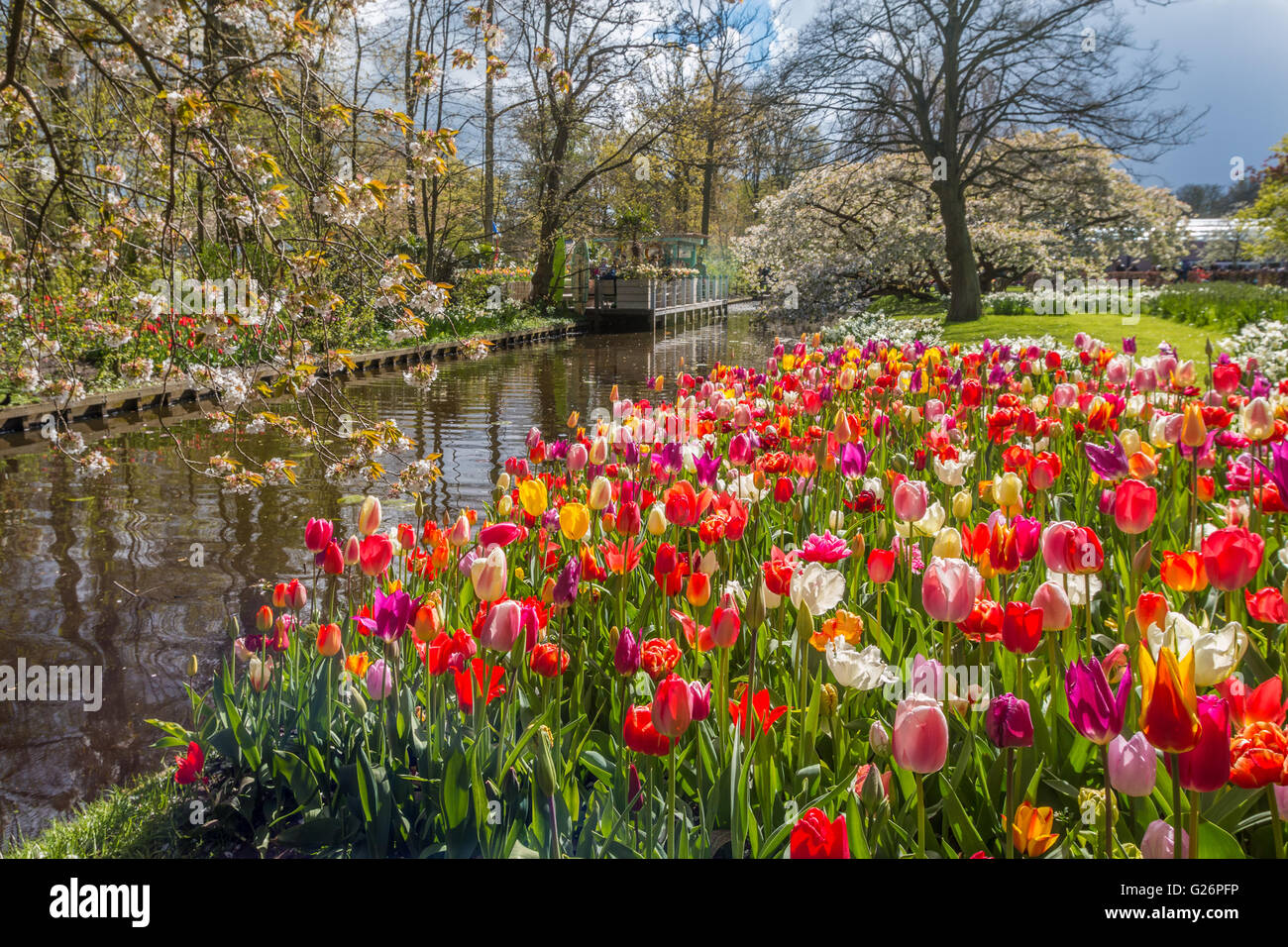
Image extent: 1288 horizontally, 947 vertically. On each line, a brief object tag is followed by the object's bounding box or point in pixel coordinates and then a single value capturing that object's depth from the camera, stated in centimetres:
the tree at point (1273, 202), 2183
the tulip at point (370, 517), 238
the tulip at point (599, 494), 248
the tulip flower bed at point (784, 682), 137
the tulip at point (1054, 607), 160
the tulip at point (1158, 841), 121
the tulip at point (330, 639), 211
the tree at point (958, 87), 1606
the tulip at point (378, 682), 194
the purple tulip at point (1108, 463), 245
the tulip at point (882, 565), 202
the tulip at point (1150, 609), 154
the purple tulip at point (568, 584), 193
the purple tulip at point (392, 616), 190
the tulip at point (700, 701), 141
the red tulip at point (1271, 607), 167
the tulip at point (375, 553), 218
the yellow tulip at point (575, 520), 213
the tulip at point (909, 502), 227
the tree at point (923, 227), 1980
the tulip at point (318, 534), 228
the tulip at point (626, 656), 168
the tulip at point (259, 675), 230
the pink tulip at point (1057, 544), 179
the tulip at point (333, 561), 230
